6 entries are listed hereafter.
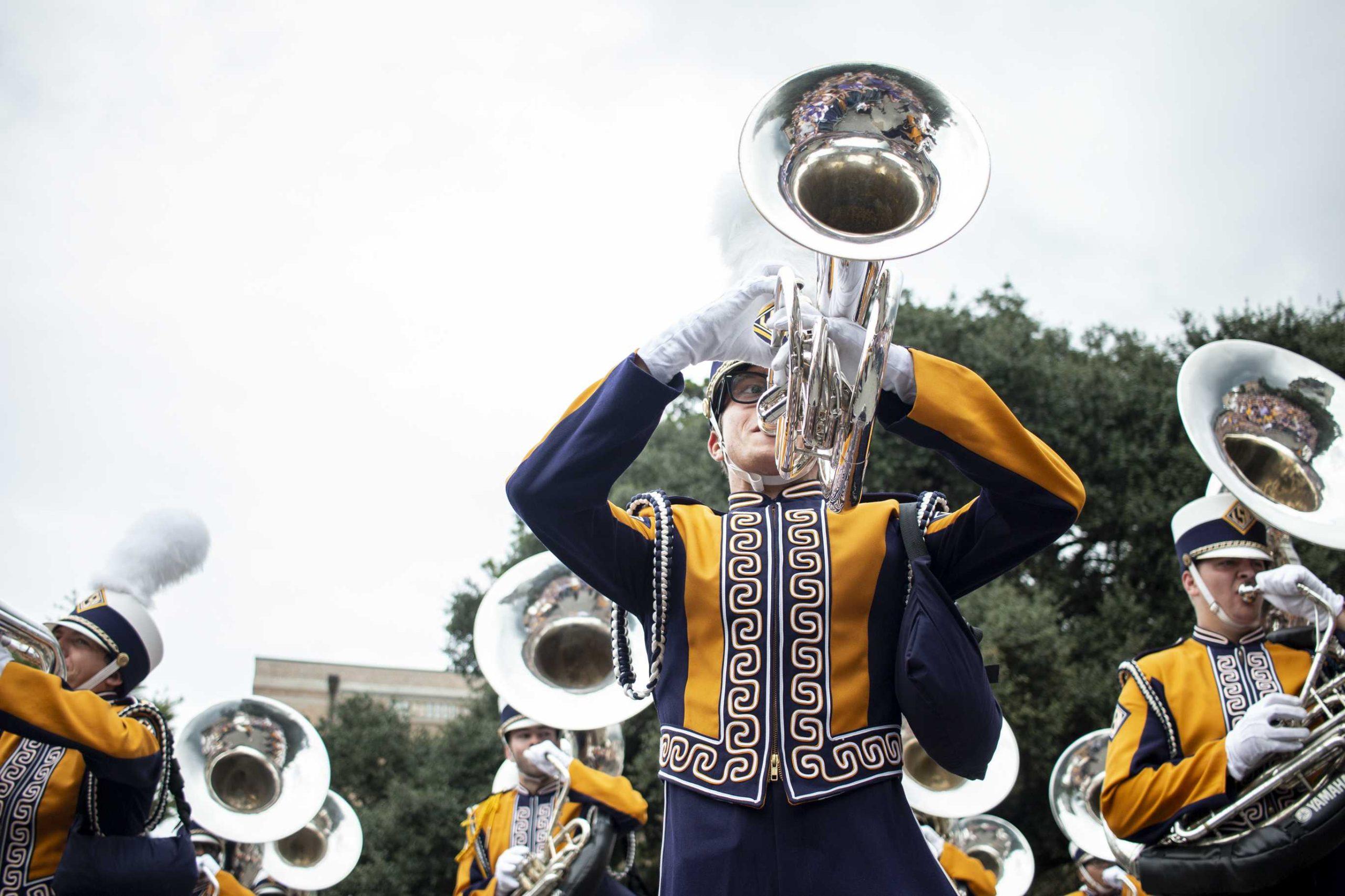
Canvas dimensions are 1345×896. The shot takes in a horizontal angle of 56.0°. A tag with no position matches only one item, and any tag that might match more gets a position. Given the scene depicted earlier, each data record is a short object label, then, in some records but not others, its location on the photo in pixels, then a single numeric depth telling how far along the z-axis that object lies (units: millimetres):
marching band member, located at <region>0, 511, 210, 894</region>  4418
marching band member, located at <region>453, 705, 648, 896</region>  6352
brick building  29578
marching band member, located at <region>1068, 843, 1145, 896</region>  7449
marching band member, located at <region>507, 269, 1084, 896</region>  2615
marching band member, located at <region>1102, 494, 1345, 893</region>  4277
